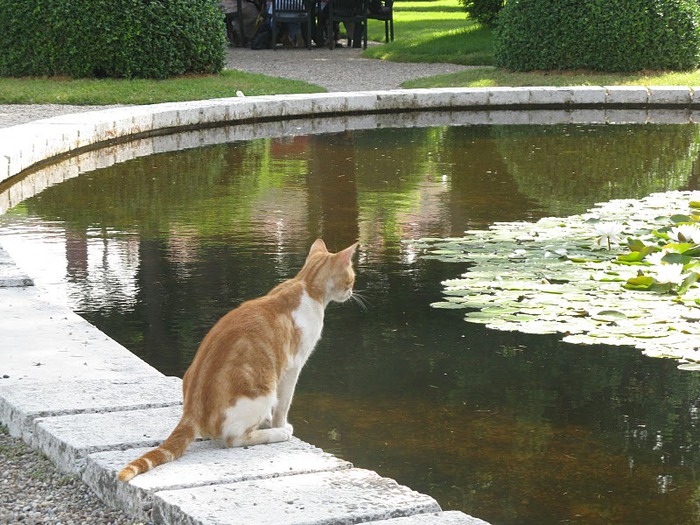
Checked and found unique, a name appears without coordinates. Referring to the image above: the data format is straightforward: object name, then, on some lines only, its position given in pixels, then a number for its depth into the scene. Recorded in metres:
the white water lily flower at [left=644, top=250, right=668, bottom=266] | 11.46
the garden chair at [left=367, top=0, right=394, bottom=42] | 38.51
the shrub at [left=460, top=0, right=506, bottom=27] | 39.11
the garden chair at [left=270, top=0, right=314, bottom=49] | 36.08
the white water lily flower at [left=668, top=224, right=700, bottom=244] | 11.97
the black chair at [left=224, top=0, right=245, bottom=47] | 38.77
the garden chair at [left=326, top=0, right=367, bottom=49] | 36.81
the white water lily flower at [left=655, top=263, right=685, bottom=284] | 10.96
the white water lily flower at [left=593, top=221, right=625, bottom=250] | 12.32
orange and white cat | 6.55
